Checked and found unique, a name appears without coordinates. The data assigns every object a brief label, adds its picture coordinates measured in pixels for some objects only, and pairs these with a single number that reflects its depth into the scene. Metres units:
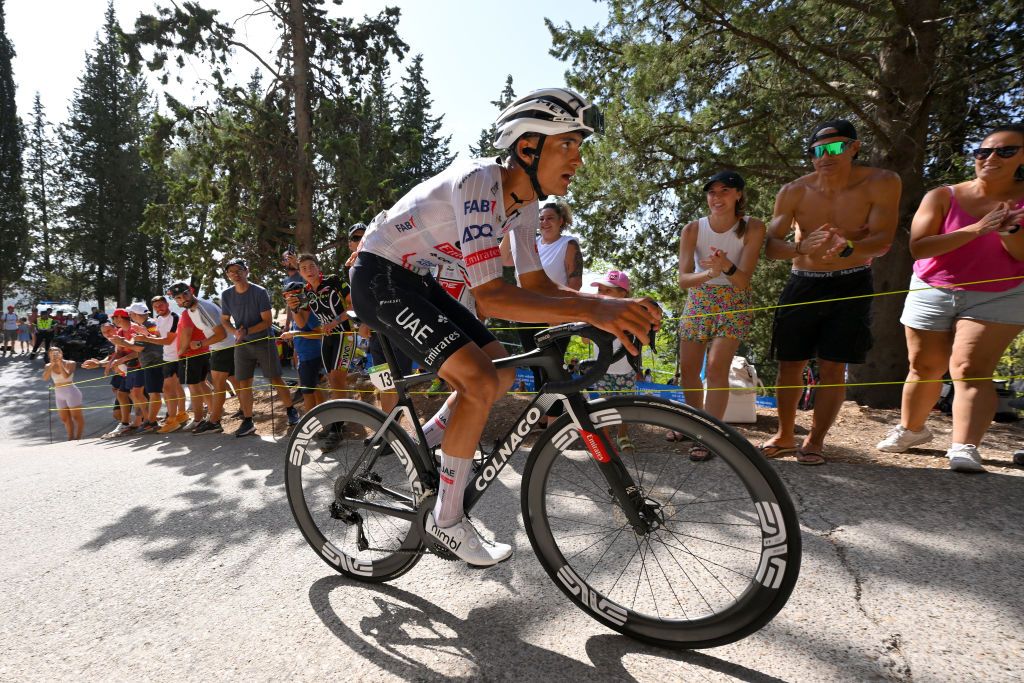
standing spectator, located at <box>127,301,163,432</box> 9.12
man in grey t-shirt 7.39
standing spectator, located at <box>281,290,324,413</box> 6.76
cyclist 2.15
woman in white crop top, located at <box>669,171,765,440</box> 4.23
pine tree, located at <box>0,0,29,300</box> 38.81
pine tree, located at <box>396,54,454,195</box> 40.19
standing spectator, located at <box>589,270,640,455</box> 5.11
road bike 1.95
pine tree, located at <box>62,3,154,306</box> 39.91
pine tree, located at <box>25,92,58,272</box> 42.16
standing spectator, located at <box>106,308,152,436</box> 9.66
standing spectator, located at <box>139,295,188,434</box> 8.73
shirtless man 3.85
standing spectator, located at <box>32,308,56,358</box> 24.19
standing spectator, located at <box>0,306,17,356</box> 27.58
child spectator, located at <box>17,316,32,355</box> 30.45
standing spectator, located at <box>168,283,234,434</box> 7.77
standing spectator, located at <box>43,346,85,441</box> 9.99
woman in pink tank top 3.51
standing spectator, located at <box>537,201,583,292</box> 5.06
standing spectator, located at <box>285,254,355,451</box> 6.28
